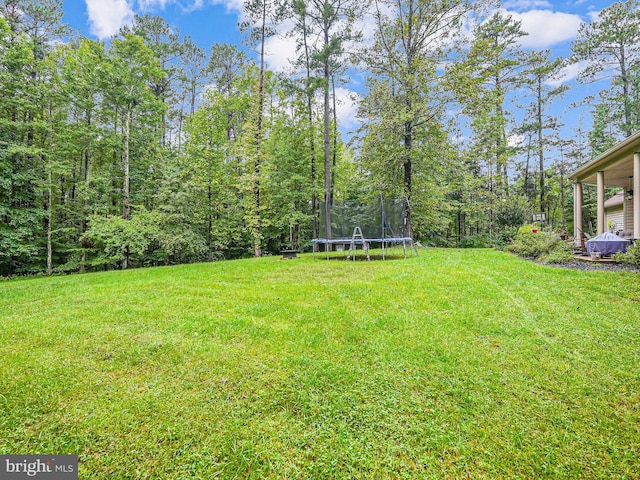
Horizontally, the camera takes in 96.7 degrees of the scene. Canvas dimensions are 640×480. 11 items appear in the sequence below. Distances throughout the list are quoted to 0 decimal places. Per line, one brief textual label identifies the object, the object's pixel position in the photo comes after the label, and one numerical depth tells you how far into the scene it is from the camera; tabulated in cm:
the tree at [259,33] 1131
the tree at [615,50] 1385
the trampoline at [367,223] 805
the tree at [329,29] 1116
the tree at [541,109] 1717
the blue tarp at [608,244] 673
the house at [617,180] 719
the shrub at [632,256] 562
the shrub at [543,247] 690
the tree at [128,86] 1224
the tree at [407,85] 961
